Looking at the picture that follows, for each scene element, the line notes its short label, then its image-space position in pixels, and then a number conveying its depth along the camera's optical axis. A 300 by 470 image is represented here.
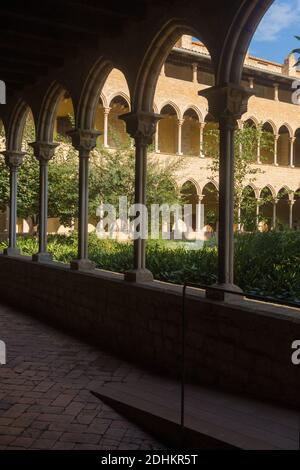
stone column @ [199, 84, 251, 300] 4.78
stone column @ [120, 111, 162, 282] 6.00
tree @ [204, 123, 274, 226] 16.23
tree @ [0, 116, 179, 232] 15.41
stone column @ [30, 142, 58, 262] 8.56
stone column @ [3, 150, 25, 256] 9.86
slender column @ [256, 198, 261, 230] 16.89
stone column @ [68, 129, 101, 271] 7.27
